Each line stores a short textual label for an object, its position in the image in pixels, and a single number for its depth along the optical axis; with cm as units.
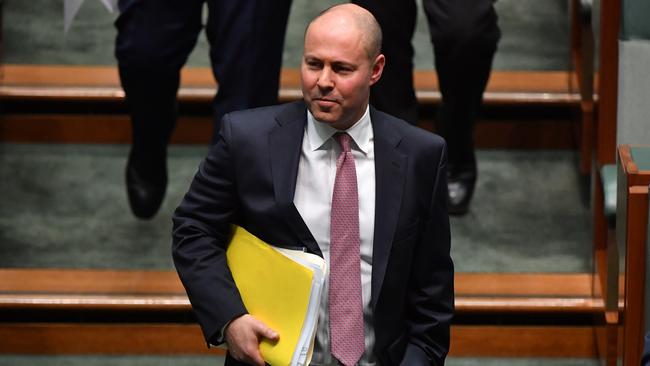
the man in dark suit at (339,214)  1289
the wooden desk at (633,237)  1341
